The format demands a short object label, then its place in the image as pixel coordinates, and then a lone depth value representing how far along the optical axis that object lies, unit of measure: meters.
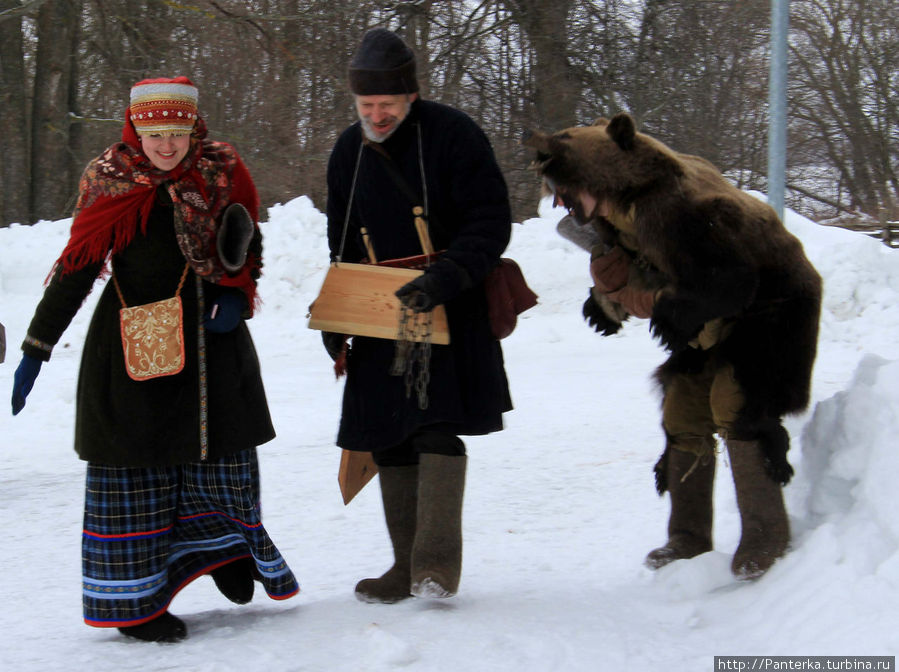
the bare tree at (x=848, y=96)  21.36
